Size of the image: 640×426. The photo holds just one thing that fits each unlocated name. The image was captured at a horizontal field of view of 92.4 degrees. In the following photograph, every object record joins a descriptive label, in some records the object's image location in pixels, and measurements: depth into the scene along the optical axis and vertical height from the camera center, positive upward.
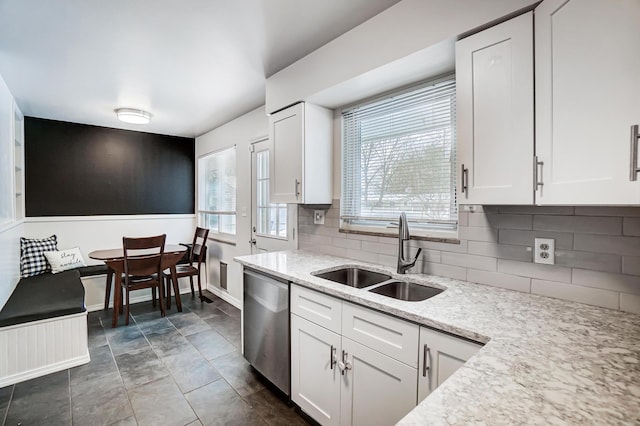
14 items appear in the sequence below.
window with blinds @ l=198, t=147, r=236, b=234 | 4.29 +0.29
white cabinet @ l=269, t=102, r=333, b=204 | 2.41 +0.46
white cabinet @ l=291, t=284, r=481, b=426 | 1.24 -0.72
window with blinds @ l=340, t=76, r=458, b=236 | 1.91 +0.36
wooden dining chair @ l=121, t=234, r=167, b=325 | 3.39 -0.64
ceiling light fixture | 3.50 +1.10
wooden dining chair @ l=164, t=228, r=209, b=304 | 4.02 -0.77
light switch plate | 2.69 -0.06
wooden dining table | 3.40 -0.61
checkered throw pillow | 3.50 -0.54
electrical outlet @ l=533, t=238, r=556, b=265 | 1.44 -0.19
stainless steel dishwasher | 2.01 -0.83
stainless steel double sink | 1.79 -0.47
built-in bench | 2.34 -1.00
